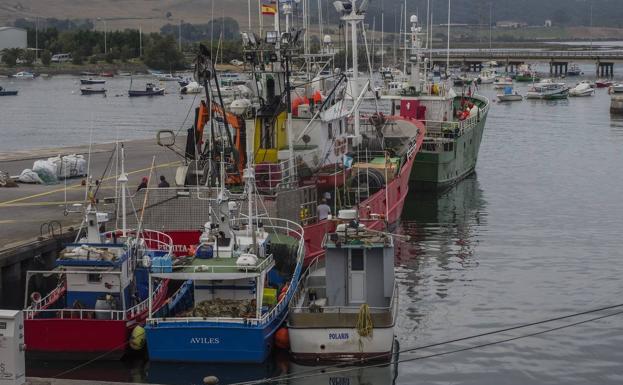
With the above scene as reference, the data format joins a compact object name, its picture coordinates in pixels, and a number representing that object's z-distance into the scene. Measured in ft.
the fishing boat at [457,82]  524.61
